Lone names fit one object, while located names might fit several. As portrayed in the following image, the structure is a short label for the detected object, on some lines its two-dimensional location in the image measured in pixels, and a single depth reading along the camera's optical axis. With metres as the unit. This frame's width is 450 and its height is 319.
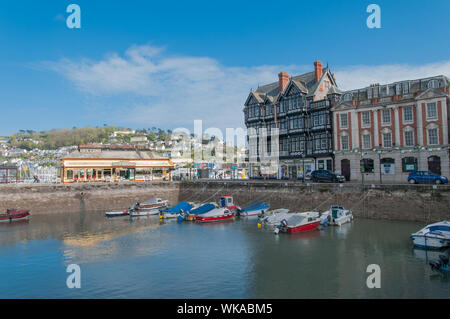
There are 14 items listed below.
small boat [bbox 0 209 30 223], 42.34
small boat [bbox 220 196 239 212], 47.18
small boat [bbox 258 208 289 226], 35.97
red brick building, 43.47
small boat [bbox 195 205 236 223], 40.84
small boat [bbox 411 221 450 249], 24.17
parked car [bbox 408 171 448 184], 36.81
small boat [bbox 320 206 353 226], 35.31
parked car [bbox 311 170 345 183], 45.36
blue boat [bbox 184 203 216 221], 42.07
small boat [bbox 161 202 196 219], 44.91
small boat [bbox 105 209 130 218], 46.27
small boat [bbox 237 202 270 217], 44.28
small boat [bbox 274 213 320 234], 32.25
